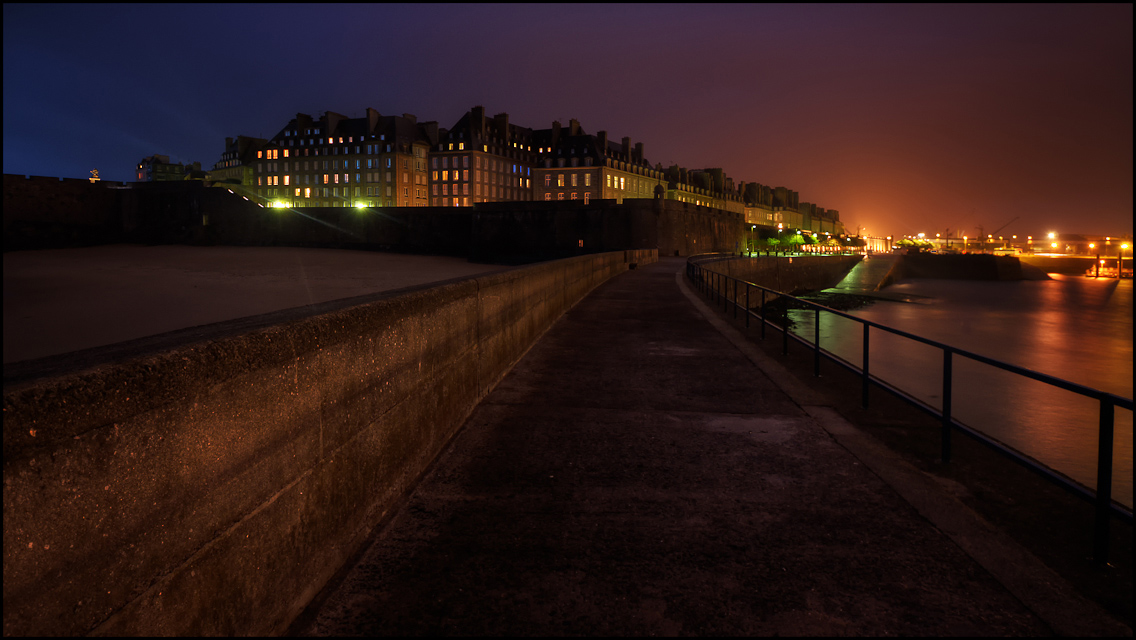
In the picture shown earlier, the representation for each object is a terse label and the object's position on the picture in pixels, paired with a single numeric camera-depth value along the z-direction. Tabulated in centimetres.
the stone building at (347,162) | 10025
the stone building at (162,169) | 14275
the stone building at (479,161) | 9581
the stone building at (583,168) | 9169
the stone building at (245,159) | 11244
